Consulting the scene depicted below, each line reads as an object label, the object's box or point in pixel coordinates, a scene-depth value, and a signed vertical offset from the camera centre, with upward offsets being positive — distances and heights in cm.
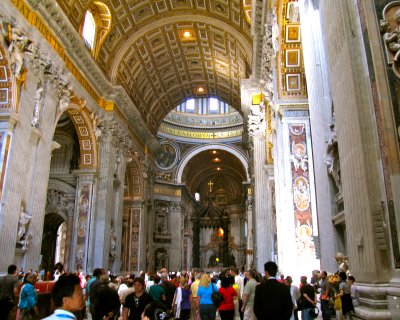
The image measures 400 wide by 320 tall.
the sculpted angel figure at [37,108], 1128 +451
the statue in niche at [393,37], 350 +200
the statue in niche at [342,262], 471 +3
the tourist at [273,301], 336 -30
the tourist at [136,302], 414 -37
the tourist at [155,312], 311 -36
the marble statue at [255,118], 1582 +592
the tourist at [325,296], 543 -44
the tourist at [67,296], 201 -14
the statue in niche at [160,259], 3160 +58
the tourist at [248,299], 591 -50
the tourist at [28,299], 605 -47
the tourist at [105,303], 446 -40
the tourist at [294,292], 655 -44
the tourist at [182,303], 653 -61
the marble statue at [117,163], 1802 +472
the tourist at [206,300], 583 -50
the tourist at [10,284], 641 -26
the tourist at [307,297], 594 -48
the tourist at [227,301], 618 -54
